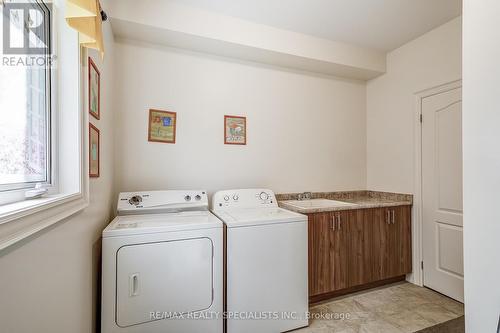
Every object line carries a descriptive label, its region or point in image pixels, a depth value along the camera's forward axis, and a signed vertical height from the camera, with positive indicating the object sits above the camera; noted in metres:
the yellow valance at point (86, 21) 0.99 +0.68
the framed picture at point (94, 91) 1.30 +0.48
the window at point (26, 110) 0.80 +0.23
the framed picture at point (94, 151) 1.31 +0.10
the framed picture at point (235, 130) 2.44 +0.40
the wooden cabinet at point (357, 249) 2.10 -0.84
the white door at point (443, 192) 2.13 -0.27
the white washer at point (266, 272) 1.62 -0.79
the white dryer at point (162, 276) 1.37 -0.70
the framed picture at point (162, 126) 2.17 +0.41
